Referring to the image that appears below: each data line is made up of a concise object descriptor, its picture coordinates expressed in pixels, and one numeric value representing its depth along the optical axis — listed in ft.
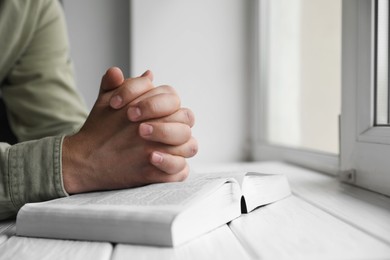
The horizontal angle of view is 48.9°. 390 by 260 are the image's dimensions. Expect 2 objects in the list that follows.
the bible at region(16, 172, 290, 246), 1.25
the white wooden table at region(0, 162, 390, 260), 1.20
